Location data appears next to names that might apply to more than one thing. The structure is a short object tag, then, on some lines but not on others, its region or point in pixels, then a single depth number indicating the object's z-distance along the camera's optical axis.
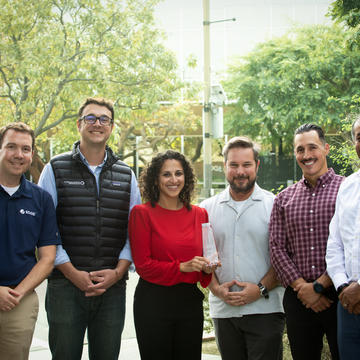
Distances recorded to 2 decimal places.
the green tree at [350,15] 6.29
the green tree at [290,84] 21.06
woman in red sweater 3.26
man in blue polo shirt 3.14
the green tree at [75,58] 12.34
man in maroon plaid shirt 3.22
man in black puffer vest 3.42
